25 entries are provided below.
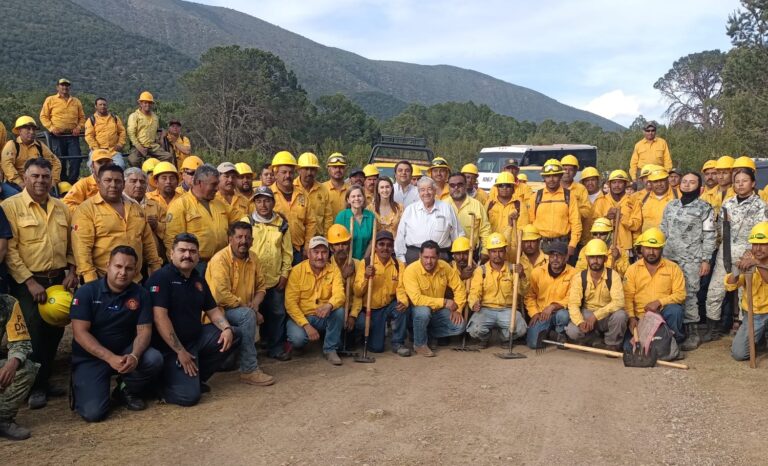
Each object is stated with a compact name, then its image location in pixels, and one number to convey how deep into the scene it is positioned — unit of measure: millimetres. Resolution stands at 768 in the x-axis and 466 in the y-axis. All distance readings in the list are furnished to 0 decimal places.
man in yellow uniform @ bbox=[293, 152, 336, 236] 7750
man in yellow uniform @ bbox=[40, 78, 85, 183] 11094
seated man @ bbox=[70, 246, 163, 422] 5000
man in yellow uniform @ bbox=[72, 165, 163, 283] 5500
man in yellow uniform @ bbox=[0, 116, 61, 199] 8742
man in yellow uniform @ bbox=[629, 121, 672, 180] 11180
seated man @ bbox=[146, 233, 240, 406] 5379
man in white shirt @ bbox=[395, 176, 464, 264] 7598
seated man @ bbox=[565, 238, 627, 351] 7148
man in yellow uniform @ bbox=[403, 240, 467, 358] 7238
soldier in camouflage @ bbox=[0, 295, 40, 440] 4613
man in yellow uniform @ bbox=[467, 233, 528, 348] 7492
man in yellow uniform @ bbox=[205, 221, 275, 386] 6051
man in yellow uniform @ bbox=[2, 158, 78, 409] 5250
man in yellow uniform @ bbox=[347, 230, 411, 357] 7297
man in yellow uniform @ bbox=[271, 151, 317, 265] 7430
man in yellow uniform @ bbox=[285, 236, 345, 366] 6871
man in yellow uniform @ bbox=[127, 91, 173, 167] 10625
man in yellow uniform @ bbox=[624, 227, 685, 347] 7262
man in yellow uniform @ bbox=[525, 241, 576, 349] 7414
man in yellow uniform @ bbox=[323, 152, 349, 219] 8414
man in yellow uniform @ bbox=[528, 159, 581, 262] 8281
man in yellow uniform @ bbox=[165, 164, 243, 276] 6344
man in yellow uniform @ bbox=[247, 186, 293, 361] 6840
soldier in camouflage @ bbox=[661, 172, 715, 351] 7777
